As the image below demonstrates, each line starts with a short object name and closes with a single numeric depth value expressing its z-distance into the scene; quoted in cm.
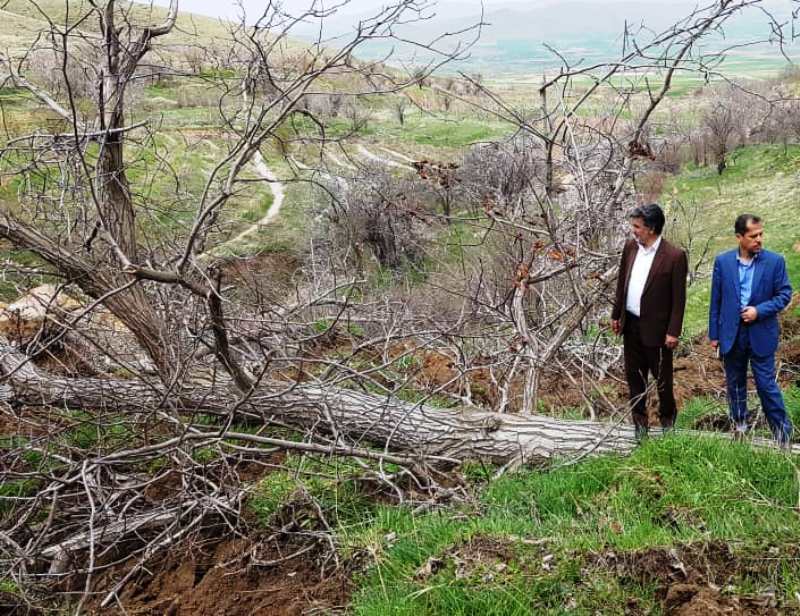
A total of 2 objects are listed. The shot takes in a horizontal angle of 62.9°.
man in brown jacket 434
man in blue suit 427
